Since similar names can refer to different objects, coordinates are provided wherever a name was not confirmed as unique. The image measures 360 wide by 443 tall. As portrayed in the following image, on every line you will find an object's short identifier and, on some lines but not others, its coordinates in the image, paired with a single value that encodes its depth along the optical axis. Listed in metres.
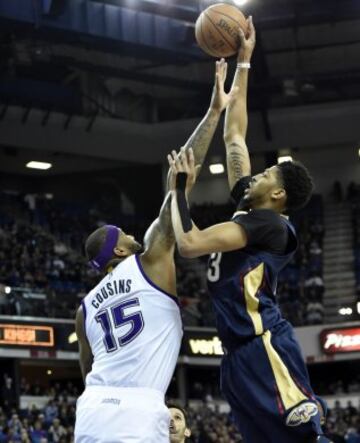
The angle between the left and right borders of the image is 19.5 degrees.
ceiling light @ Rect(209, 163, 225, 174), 38.15
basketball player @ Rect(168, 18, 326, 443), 5.66
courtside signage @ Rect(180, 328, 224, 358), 29.08
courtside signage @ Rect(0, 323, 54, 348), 26.08
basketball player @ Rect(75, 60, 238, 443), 5.73
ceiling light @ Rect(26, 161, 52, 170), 37.21
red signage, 30.28
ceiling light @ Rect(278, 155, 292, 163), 37.84
